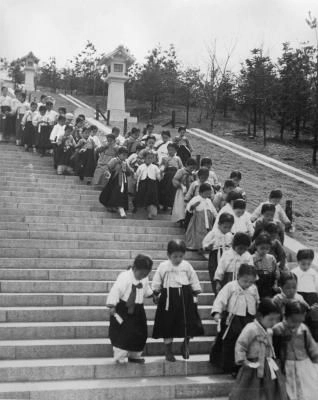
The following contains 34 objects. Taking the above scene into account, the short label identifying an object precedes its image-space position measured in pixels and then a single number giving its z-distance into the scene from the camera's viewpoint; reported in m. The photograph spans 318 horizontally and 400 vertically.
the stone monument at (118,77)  23.12
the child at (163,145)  12.22
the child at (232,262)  6.59
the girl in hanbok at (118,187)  10.50
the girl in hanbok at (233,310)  5.92
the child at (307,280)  6.85
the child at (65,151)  12.69
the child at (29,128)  14.53
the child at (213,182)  10.38
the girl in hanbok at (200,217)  8.90
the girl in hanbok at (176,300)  6.09
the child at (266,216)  7.63
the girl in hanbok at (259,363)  5.32
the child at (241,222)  7.87
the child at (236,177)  9.33
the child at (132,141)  12.51
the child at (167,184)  10.98
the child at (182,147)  12.82
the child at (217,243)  7.41
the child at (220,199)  9.15
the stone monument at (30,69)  35.69
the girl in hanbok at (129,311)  5.84
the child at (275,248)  7.24
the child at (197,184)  9.41
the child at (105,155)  11.60
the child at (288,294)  6.10
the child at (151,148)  11.01
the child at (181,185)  9.94
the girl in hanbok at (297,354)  5.52
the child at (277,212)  8.62
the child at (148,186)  10.55
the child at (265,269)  6.70
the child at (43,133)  14.13
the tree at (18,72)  41.94
